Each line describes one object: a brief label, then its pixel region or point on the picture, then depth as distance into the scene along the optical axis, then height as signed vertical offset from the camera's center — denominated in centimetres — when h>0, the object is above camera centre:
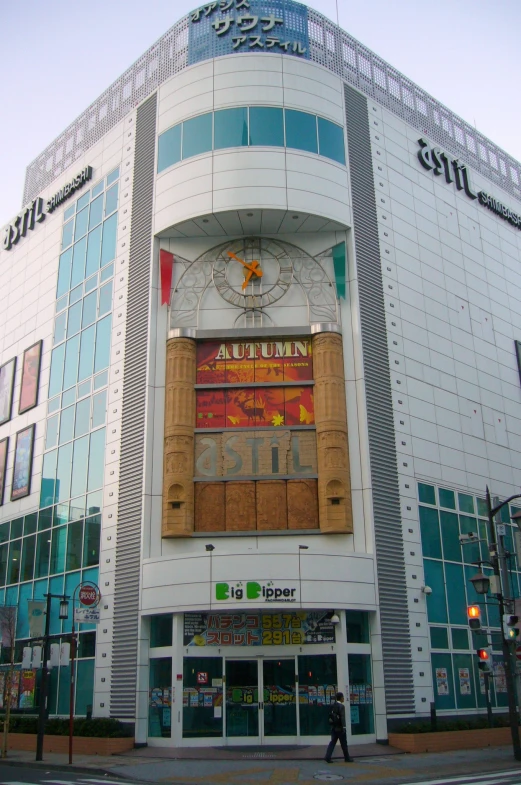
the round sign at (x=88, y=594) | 2490 +232
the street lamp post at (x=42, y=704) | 2452 -116
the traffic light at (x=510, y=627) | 2281 +94
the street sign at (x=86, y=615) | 2427 +161
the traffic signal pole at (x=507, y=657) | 2170 +5
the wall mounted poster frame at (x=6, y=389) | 4466 +1633
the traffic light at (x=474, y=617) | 2333 +128
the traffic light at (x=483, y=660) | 2329 -3
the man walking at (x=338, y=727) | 2181 -184
